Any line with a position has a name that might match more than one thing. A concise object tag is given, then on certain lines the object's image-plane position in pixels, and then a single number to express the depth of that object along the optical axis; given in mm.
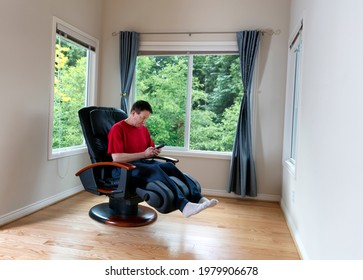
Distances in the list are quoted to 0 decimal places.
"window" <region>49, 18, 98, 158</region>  3055
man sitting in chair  2164
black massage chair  2188
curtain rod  3426
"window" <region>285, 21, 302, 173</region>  3055
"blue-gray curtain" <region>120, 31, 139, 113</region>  3701
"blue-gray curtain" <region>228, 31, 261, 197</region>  3400
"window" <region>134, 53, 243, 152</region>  3650
